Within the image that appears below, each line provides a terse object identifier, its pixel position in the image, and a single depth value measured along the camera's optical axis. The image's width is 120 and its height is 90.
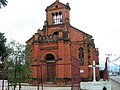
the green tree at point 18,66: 8.10
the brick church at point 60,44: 19.03
